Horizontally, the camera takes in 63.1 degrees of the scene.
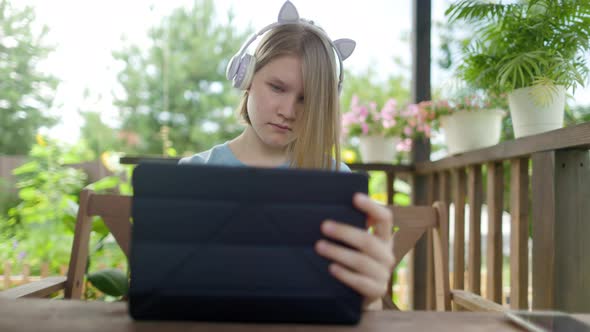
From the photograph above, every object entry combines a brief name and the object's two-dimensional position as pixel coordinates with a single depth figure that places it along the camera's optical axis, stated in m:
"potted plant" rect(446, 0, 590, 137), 1.34
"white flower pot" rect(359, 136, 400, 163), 2.39
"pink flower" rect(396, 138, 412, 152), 2.40
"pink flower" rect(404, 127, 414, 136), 2.31
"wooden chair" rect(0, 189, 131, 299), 1.29
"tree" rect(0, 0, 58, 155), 3.38
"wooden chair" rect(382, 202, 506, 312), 1.34
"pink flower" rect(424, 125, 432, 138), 2.19
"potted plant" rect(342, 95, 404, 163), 2.36
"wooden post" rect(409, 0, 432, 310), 2.35
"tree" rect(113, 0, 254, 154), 7.03
